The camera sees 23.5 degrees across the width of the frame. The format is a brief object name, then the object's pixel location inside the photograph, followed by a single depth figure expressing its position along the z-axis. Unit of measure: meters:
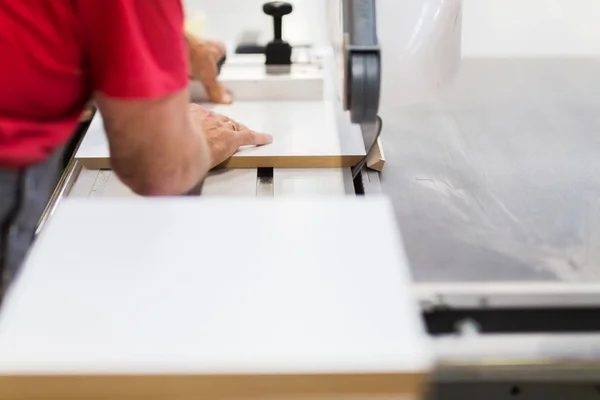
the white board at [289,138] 2.40
